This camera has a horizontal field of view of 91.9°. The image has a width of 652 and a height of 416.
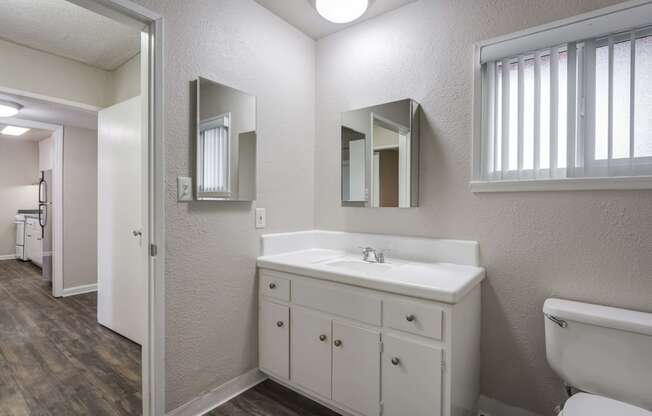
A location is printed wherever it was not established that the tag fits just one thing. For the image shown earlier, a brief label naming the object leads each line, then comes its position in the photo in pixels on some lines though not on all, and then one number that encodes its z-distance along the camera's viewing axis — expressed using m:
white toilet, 1.09
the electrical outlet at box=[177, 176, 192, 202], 1.57
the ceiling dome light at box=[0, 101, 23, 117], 2.99
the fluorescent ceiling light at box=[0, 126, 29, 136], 4.72
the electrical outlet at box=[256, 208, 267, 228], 1.98
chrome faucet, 1.88
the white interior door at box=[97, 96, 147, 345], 2.46
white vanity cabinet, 1.28
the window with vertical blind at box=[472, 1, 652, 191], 1.31
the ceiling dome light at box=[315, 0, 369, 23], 1.67
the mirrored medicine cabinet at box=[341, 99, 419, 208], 1.85
